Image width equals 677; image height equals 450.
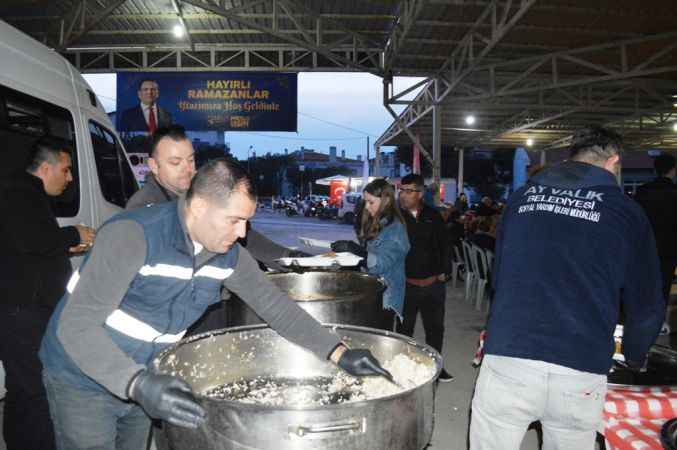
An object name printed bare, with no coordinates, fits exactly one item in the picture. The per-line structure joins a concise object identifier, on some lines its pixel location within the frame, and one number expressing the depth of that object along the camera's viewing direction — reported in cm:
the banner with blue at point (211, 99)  1092
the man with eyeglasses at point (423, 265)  441
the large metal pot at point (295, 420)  134
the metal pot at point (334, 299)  273
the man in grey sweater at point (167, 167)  286
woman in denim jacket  370
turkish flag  3266
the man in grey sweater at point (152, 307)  145
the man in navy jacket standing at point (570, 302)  190
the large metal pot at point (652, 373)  237
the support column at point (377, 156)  2212
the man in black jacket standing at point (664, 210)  483
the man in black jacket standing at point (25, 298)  258
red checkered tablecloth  203
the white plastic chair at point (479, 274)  737
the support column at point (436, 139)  1141
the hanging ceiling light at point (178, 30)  1012
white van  337
